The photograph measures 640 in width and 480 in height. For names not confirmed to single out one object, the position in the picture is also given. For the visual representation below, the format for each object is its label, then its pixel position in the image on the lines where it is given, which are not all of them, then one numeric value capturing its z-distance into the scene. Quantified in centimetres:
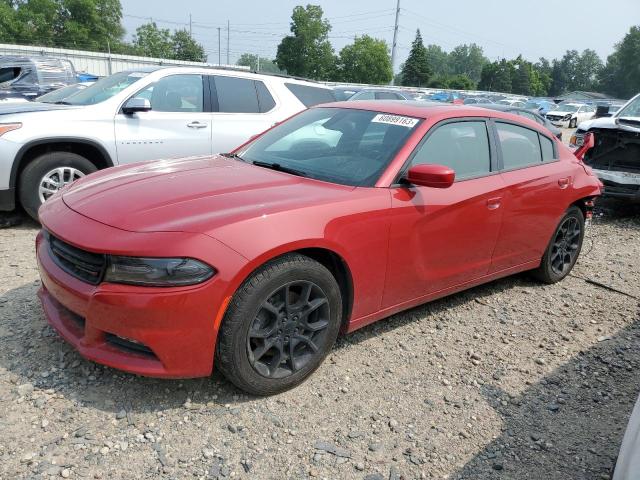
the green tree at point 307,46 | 7012
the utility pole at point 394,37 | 5531
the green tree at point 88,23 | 6881
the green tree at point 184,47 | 7894
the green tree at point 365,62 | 7331
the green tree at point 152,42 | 7956
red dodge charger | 248
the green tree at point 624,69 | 11056
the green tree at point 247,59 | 13375
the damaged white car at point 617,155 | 734
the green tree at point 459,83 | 7619
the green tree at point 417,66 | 7744
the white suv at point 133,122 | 521
